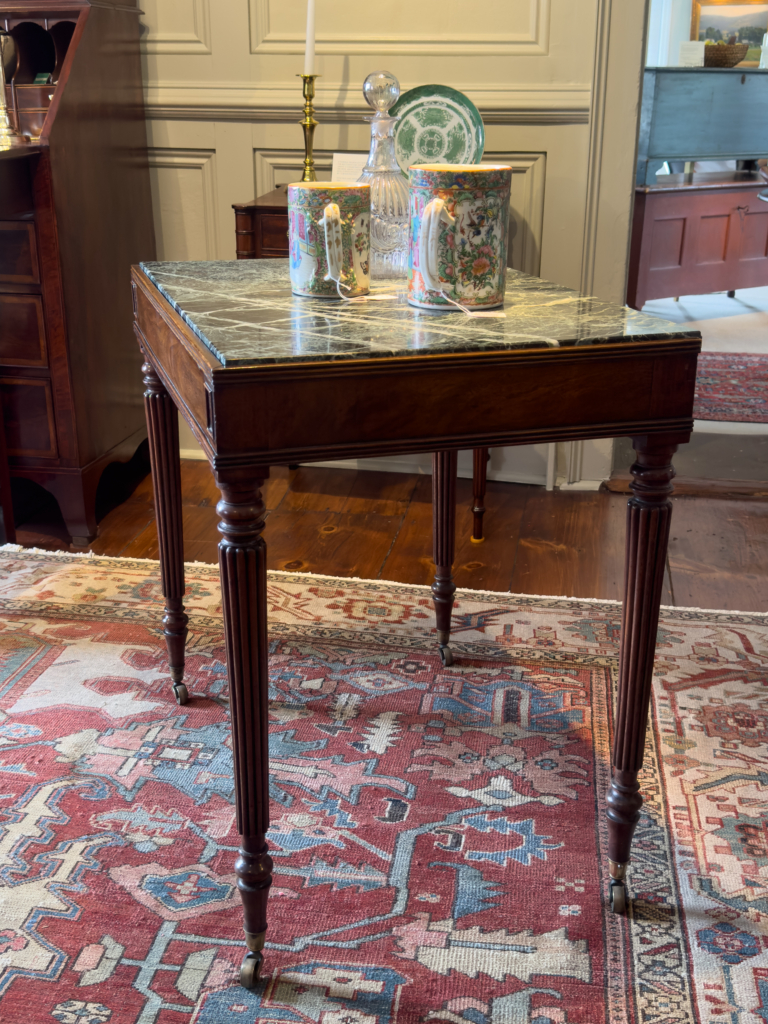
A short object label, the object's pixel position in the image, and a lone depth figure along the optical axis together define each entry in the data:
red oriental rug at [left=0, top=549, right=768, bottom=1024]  1.22
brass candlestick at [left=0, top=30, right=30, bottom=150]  2.34
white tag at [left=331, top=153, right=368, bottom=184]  2.65
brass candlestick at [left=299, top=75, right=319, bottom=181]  2.63
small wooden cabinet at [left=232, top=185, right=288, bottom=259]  2.60
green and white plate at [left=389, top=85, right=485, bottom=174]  2.40
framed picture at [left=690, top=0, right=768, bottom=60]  6.69
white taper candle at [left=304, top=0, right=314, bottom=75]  2.54
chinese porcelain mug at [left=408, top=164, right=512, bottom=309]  1.18
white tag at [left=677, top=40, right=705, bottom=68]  6.42
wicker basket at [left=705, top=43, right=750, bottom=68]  6.25
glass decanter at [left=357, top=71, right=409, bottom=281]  1.47
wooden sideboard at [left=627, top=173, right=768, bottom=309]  5.73
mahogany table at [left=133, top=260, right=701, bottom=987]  1.05
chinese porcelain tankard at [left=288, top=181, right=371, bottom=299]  1.24
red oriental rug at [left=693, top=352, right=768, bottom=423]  3.95
